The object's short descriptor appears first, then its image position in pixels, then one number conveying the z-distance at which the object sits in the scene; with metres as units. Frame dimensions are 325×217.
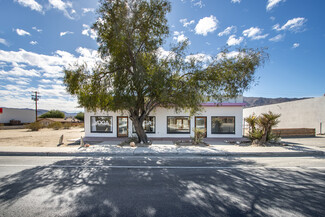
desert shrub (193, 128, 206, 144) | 10.82
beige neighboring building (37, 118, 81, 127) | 31.75
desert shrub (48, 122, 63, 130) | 24.99
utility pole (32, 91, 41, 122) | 38.44
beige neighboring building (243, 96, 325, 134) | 16.42
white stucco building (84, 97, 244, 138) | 14.12
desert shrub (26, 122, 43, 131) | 22.93
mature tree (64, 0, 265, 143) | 8.63
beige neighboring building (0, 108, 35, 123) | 32.34
